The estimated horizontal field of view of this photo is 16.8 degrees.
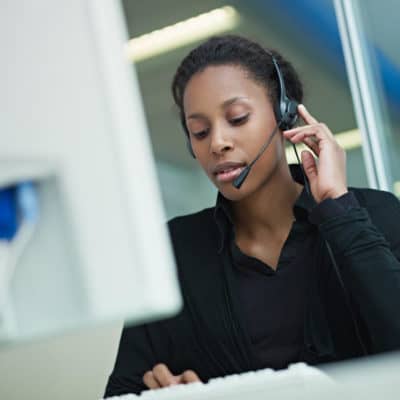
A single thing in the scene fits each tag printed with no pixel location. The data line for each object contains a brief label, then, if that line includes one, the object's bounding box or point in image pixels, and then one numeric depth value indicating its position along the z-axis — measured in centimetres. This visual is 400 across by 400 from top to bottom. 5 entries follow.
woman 168
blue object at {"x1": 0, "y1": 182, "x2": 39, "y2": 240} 90
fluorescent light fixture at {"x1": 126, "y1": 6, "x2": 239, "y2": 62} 322
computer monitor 84
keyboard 99
